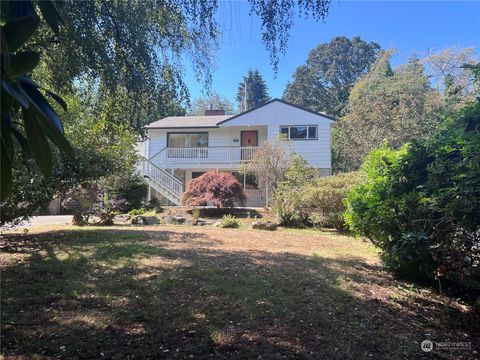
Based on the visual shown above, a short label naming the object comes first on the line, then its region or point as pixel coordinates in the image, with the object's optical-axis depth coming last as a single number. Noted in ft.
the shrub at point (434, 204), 13.43
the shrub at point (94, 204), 40.01
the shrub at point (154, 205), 56.12
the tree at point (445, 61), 76.26
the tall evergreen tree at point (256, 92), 182.39
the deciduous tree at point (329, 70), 165.48
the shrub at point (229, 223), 42.88
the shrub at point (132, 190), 53.78
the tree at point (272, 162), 57.16
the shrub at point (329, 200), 42.42
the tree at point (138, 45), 14.85
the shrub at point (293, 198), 44.65
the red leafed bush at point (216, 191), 53.52
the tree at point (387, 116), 77.92
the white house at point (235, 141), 71.77
